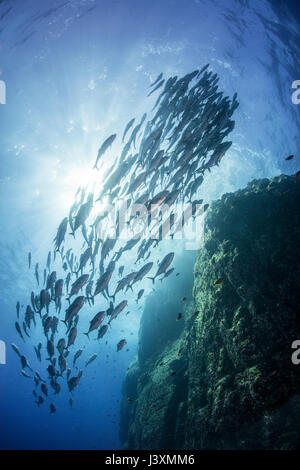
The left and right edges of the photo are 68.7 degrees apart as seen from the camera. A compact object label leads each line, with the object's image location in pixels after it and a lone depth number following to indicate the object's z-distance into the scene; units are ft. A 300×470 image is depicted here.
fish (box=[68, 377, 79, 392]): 25.87
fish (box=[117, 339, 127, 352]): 26.41
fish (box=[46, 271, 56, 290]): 23.63
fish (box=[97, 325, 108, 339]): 22.34
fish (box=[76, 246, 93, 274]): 22.38
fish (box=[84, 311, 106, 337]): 18.34
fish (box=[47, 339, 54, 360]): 25.39
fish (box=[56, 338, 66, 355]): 24.94
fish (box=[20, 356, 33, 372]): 29.38
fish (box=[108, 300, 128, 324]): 20.48
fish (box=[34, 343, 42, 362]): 33.13
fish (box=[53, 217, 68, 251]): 19.48
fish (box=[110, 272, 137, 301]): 20.60
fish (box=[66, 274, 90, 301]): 20.30
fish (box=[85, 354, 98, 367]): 38.81
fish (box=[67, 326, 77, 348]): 21.75
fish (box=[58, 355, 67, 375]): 27.14
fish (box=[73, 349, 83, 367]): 36.63
